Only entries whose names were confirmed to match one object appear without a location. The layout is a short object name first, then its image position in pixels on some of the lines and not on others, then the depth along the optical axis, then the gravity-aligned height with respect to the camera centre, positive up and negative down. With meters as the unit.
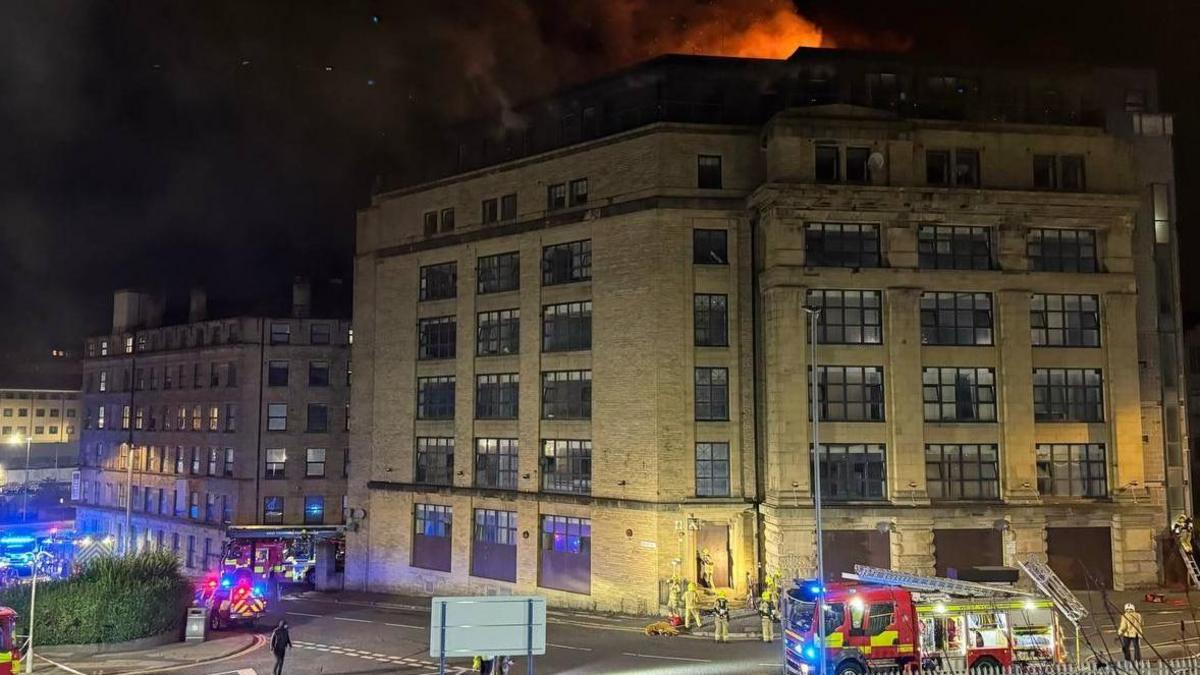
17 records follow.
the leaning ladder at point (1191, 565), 27.46 -4.59
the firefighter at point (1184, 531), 31.73 -3.88
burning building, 31.56 +3.95
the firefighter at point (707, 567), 32.28 -5.27
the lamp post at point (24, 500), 79.75 -7.07
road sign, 13.82 -3.26
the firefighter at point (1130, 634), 21.14 -5.12
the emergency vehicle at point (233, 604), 31.83 -6.63
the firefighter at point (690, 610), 29.02 -6.24
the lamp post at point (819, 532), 19.80 -2.65
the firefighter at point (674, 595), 30.45 -6.12
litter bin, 28.70 -6.71
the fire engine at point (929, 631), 20.52 -4.91
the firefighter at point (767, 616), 26.83 -6.18
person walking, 22.64 -5.77
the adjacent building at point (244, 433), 53.72 -0.24
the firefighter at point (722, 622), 27.08 -6.19
